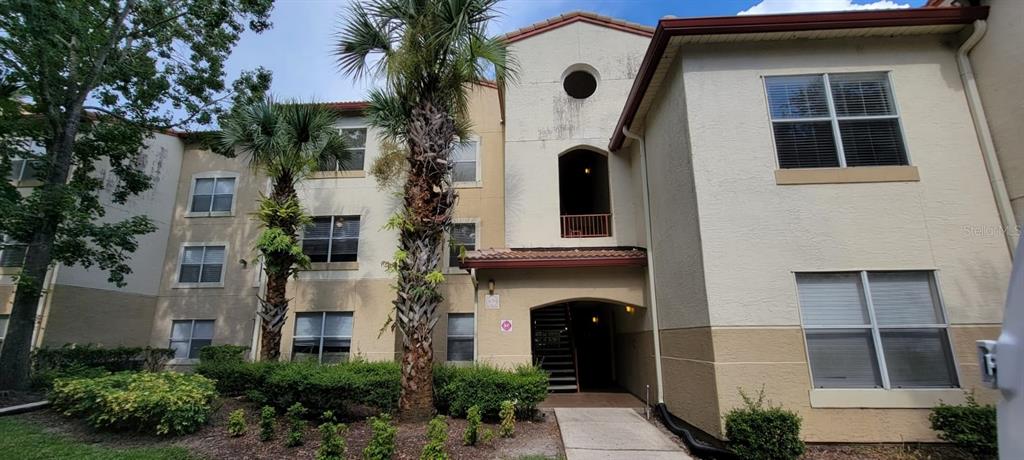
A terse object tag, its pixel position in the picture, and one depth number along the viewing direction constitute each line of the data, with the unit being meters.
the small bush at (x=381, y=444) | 5.62
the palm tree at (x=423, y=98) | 7.78
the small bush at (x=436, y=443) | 5.56
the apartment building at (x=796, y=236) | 6.15
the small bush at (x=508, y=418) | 7.04
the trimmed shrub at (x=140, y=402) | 6.78
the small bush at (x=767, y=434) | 5.58
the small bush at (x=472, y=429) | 6.46
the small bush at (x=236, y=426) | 6.95
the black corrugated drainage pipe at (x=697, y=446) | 6.13
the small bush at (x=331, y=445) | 5.63
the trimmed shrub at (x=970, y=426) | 5.38
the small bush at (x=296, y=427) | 6.52
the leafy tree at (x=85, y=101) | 9.20
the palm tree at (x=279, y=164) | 10.70
